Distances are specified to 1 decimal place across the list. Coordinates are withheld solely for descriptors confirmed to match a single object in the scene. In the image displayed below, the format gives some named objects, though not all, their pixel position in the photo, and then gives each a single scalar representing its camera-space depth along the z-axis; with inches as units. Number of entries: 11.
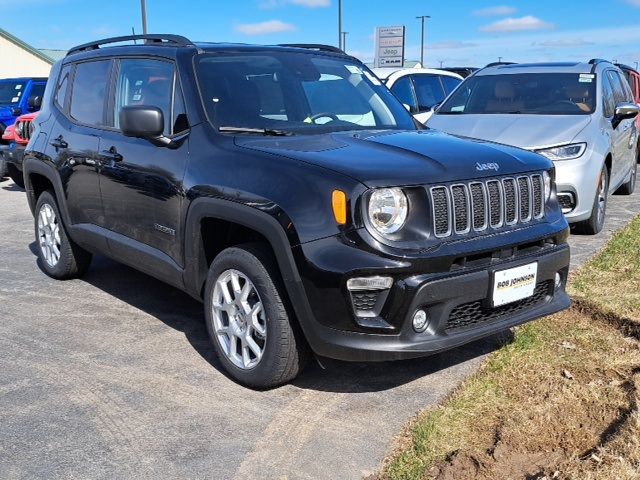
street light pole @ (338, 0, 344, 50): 1300.4
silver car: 269.4
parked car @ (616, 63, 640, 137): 502.3
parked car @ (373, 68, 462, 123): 402.0
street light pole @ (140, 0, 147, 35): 796.6
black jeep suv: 127.9
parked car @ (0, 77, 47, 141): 539.8
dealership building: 1641.2
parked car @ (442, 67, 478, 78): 665.0
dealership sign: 1822.1
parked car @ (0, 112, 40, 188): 411.5
